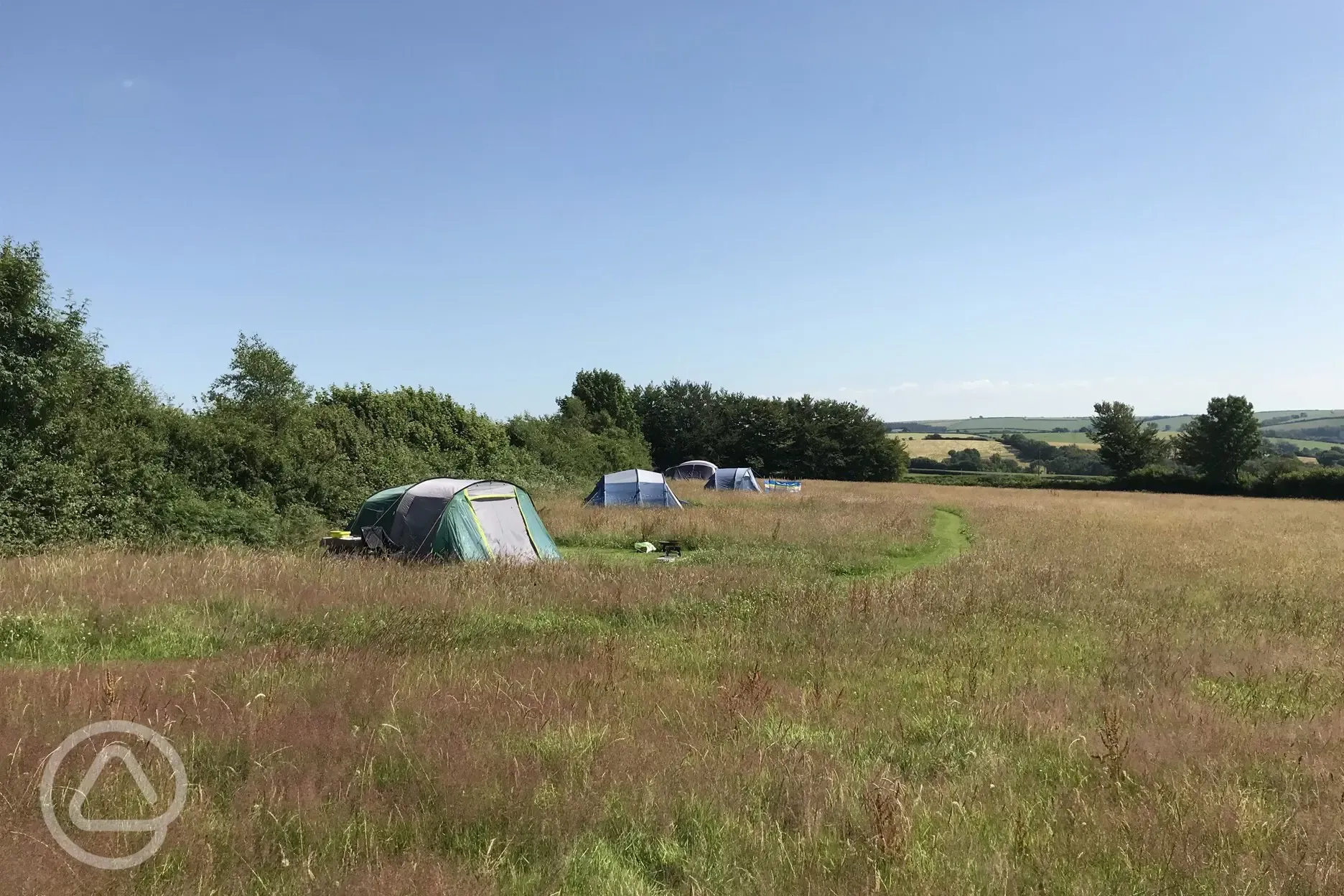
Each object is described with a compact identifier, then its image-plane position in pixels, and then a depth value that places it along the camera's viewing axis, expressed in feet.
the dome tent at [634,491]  96.48
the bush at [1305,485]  160.97
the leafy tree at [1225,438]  200.13
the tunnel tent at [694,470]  162.30
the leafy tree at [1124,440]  217.77
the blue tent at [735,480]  132.85
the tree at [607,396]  222.07
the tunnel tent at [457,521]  45.98
